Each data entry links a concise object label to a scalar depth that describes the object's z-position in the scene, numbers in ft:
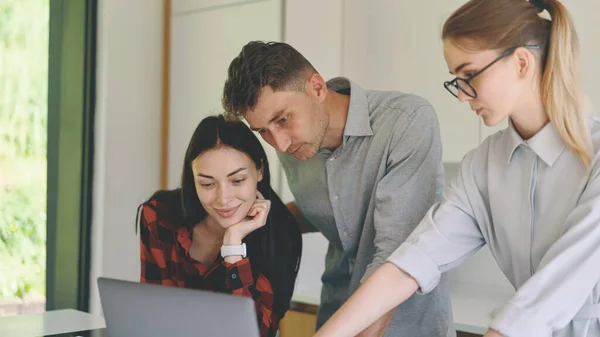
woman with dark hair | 6.40
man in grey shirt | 5.64
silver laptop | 4.18
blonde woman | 4.05
